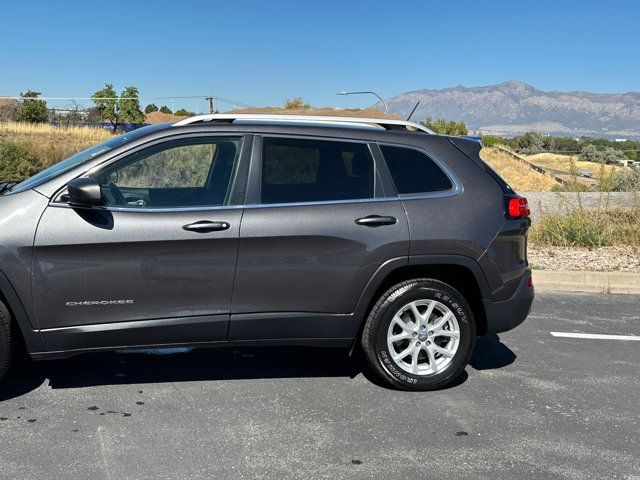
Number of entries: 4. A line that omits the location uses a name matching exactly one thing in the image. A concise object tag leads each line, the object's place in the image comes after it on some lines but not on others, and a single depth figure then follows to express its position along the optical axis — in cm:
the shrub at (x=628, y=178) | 1505
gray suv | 417
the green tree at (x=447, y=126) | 4819
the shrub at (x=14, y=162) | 1622
